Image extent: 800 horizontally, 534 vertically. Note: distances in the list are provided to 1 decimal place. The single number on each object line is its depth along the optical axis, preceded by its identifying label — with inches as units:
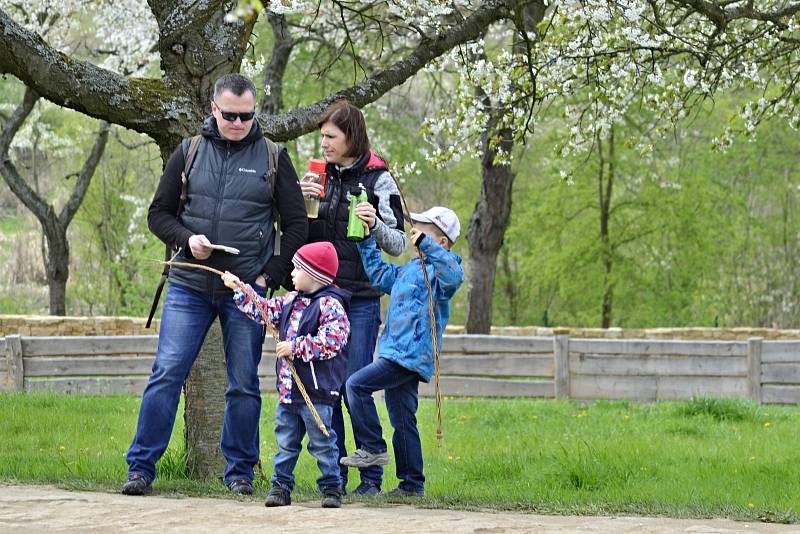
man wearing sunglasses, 442.6
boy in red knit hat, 419.5
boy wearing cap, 452.1
